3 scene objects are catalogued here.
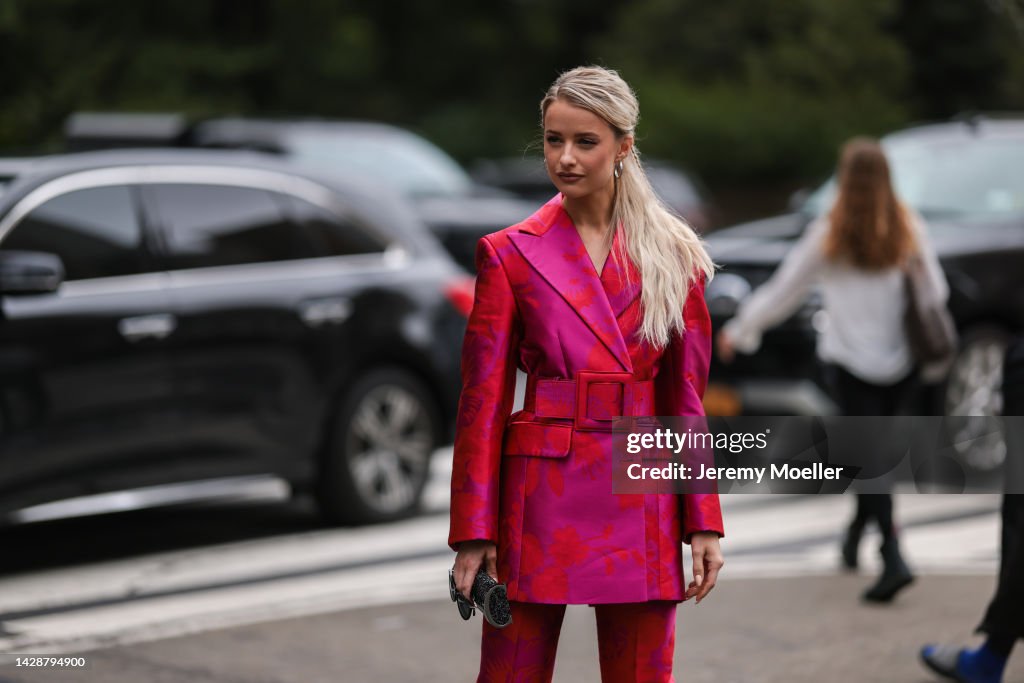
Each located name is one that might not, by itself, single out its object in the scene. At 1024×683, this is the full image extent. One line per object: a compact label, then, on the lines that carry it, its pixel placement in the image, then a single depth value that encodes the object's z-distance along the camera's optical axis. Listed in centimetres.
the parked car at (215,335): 1381
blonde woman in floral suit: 700
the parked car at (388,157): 2822
